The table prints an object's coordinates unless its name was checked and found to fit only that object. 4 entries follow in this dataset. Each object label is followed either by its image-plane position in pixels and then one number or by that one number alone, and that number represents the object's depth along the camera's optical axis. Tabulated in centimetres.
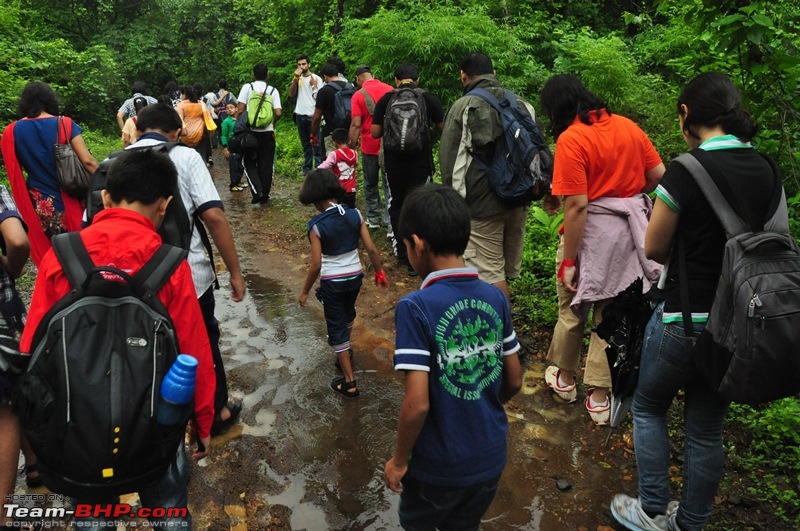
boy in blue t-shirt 209
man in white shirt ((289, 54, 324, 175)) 991
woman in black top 247
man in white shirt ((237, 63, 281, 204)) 898
